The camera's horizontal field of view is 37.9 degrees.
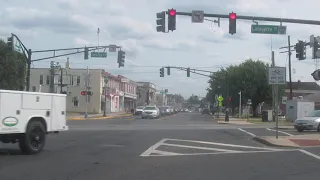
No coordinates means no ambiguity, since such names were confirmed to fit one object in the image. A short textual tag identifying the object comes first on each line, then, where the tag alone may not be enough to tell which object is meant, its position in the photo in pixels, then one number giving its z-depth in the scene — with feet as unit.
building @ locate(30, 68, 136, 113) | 267.80
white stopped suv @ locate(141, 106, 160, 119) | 195.52
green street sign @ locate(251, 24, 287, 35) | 76.33
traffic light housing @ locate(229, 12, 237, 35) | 73.20
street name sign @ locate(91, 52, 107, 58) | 127.54
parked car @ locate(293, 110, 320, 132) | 98.73
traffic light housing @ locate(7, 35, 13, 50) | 106.32
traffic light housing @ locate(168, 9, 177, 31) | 72.38
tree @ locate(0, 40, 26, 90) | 187.52
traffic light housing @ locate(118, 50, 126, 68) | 128.47
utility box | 158.92
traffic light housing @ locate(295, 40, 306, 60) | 92.11
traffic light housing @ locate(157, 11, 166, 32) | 73.13
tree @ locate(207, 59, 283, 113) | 232.32
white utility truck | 44.93
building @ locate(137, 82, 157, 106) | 474.45
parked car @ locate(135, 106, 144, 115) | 249.06
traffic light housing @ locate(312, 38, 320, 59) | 85.87
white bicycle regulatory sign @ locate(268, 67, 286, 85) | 69.36
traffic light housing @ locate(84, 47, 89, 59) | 123.24
